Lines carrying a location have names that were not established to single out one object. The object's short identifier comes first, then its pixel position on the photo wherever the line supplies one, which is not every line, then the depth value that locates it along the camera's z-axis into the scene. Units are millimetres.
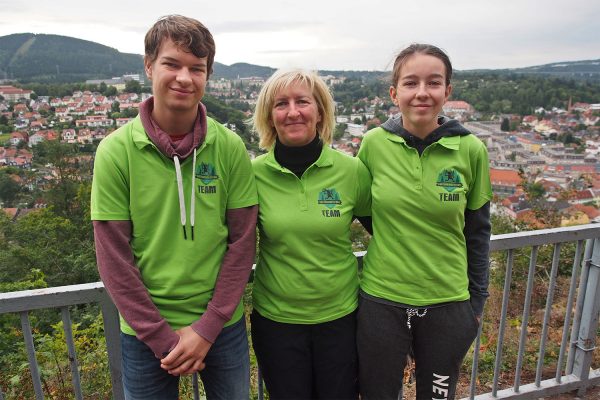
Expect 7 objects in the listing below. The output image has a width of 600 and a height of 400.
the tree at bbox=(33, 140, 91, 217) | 25266
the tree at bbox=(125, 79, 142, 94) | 70438
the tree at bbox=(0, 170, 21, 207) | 30891
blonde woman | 1665
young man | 1445
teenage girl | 1714
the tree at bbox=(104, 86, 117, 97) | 71875
